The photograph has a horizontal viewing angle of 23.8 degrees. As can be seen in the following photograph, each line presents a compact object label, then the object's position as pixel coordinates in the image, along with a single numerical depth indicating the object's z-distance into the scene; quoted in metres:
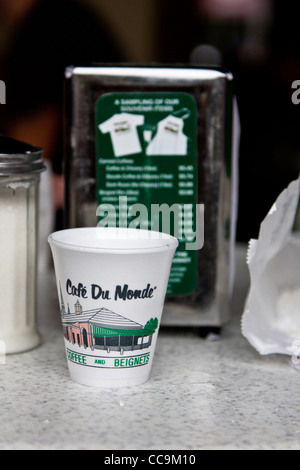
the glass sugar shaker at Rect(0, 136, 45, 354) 0.76
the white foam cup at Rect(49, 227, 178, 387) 0.67
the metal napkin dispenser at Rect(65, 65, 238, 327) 0.82
